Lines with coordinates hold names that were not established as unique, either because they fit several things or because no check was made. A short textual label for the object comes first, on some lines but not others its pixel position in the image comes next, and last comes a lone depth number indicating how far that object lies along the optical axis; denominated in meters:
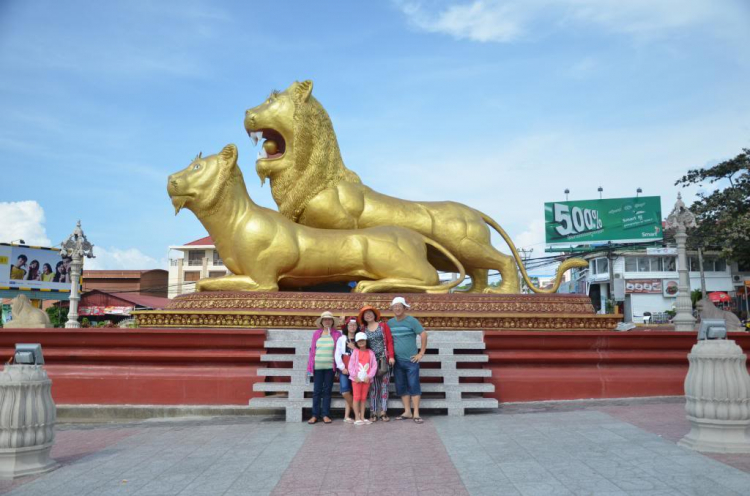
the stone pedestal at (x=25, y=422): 5.34
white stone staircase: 7.87
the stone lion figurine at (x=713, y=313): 12.94
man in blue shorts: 7.65
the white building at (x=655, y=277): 42.62
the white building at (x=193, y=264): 51.69
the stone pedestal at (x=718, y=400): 5.61
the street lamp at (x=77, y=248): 15.14
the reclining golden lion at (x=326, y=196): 10.41
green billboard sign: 37.69
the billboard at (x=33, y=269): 31.98
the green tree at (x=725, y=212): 25.41
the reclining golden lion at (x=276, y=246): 9.60
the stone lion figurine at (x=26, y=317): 10.88
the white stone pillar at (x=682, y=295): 13.47
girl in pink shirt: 7.39
